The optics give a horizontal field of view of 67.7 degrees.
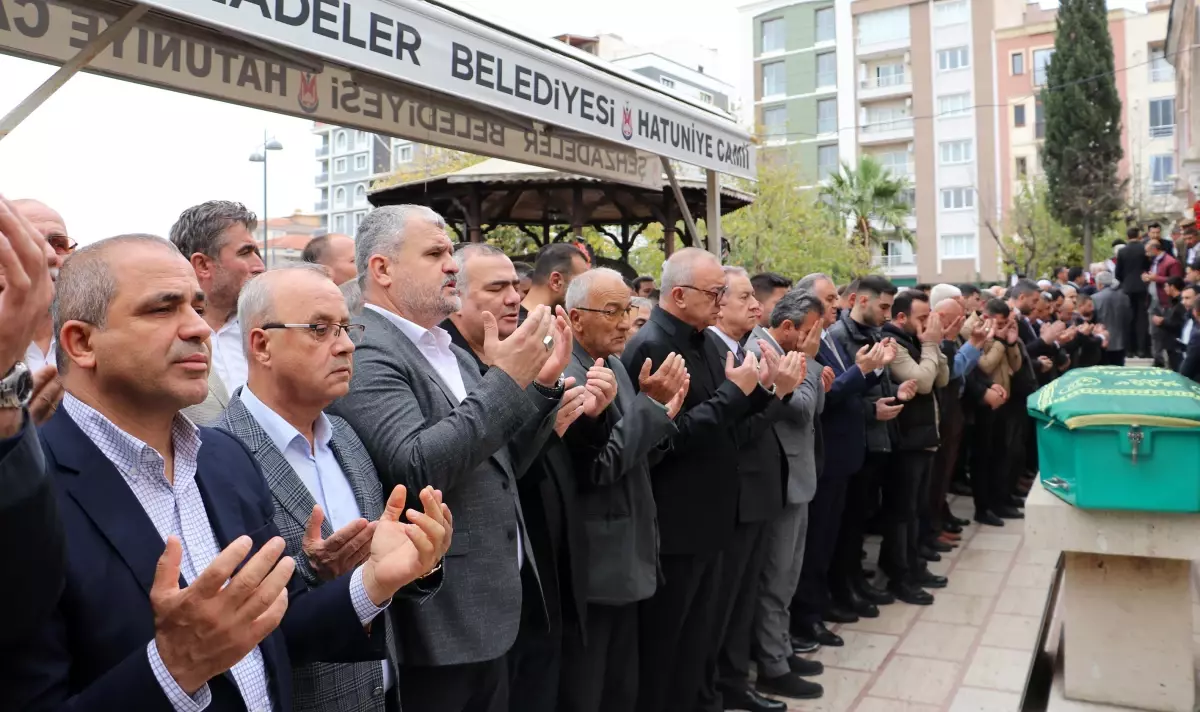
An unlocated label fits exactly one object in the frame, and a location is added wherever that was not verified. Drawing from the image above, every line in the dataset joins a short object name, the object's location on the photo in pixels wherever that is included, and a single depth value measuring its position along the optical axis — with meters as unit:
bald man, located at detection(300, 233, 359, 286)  3.96
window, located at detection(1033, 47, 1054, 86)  47.12
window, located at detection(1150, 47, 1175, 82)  44.47
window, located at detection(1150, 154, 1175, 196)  43.97
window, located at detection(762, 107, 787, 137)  55.85
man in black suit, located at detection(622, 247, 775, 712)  3.69
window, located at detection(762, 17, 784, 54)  55.75
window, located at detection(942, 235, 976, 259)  49.25
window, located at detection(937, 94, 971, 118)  48.66
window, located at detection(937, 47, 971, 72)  49.22
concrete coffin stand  3.96
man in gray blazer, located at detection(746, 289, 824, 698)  4.58
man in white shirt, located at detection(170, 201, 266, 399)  3.15
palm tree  41.59
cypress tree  33.34
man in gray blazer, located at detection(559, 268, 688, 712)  3.15
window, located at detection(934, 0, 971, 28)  48.91
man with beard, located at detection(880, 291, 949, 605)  5.94
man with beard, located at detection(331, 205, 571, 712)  2.30
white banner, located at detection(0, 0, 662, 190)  2.77
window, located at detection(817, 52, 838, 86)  53.97
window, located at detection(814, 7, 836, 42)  54.06
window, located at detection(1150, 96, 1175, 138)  44.78
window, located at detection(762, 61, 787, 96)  55.75
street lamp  29.77
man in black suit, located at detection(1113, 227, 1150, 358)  14.73
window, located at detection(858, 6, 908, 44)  51.34
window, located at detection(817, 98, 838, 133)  54.03
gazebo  8.97
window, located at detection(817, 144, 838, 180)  53.41
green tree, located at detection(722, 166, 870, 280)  29.53
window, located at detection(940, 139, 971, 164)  49.00
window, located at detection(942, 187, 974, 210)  49.03
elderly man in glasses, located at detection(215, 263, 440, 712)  2.01
